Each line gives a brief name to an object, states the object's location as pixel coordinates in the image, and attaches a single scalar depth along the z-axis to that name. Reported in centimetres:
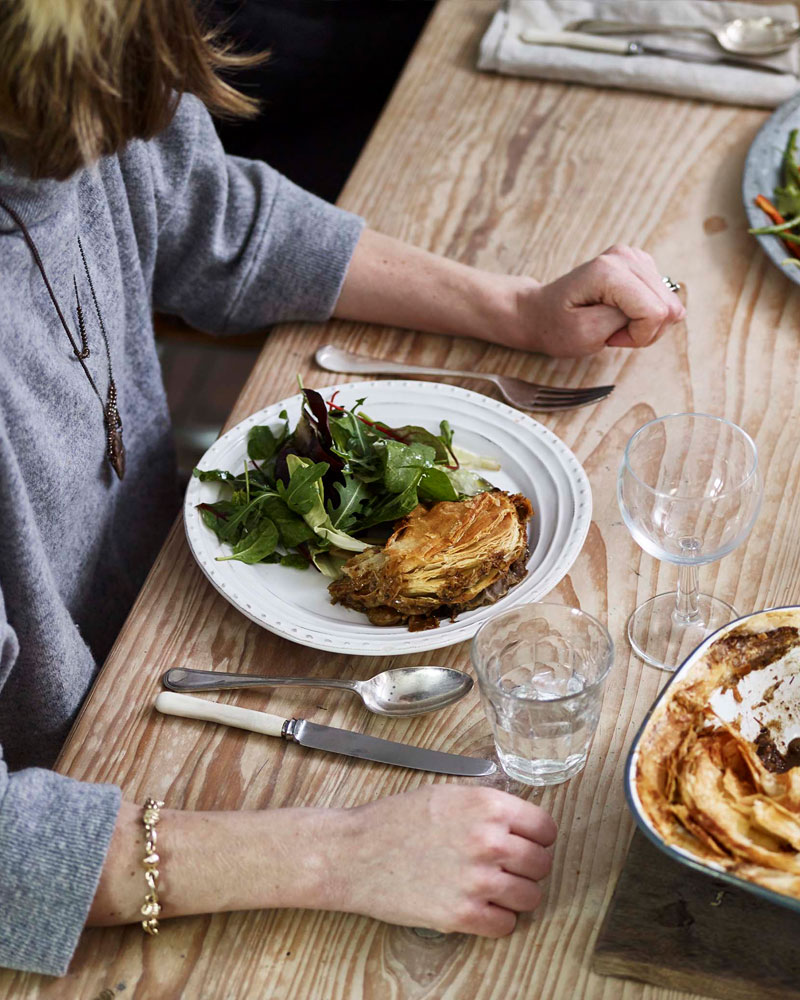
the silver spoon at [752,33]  173
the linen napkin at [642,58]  170
